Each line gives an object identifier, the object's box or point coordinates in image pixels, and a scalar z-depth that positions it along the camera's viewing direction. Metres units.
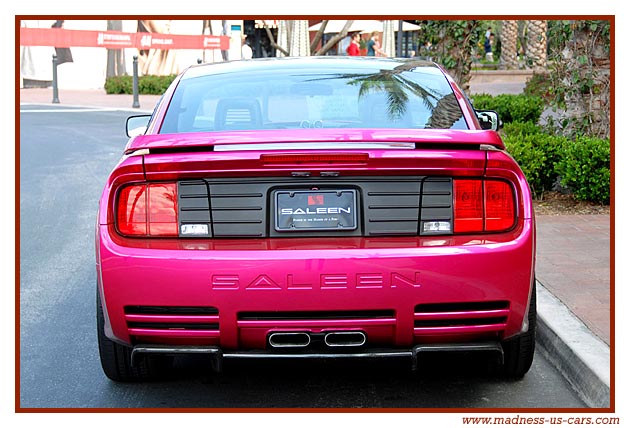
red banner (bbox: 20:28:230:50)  31.94
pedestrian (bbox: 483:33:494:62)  49.63
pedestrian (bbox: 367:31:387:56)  28.37
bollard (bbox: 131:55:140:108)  24.98
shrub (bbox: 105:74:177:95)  30.33
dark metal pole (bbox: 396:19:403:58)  25.48
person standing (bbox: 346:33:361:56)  28.33
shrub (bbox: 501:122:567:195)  9.88
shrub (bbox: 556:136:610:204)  9.41
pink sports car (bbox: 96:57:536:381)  3.98
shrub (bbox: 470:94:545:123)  15.55
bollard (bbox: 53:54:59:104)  26.66
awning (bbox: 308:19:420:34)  33.17
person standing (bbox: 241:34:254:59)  43.36
